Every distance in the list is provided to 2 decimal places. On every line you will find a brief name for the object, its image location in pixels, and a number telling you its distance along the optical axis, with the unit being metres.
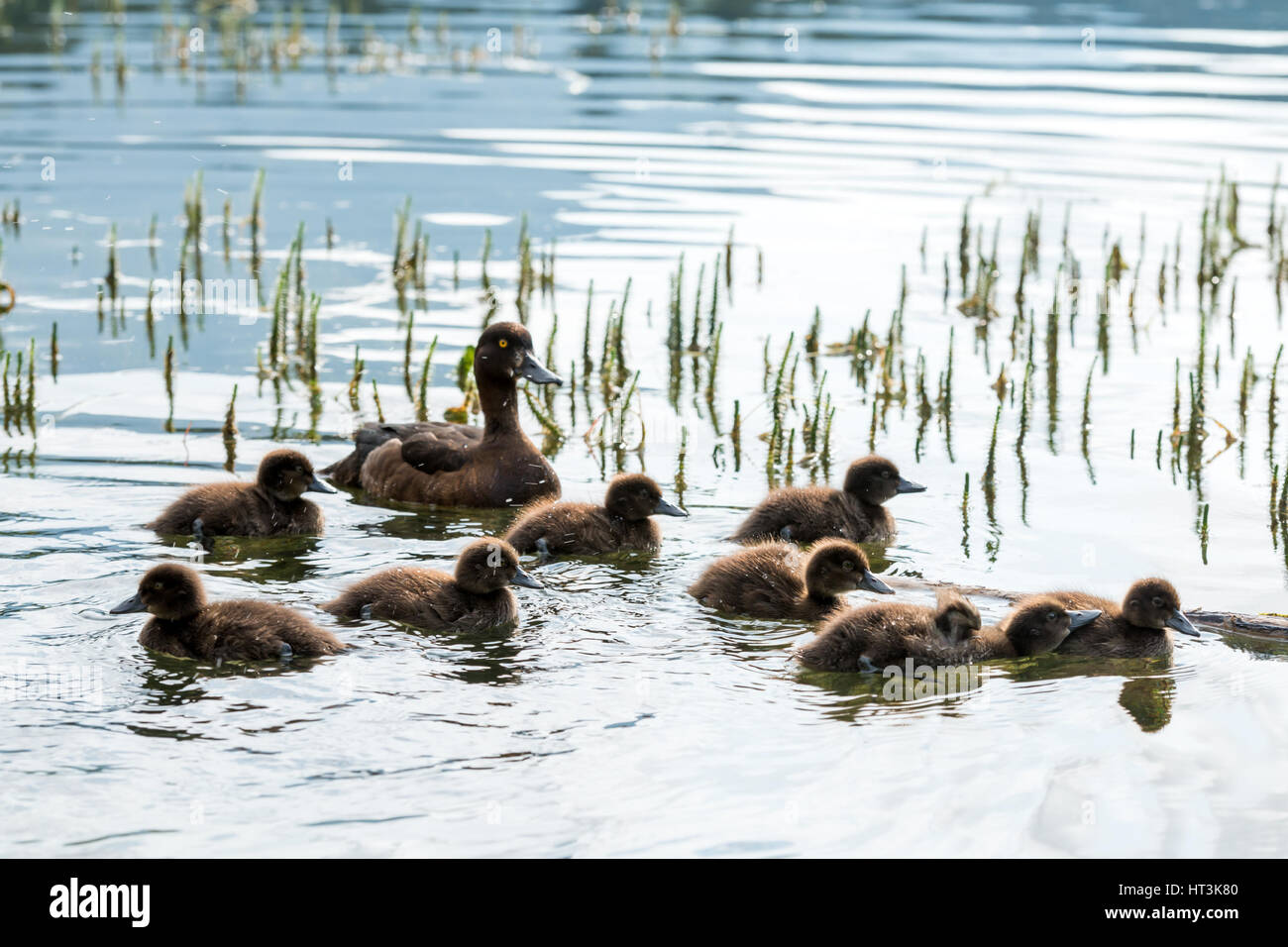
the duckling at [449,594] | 7.45
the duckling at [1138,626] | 7.14
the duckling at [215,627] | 6.89
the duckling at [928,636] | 6.95
